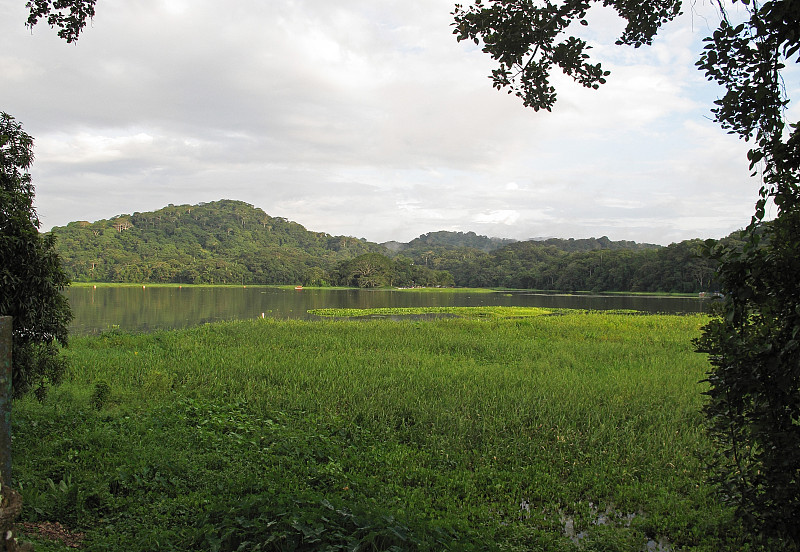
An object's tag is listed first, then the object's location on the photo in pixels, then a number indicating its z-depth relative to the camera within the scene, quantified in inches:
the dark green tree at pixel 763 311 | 82.9
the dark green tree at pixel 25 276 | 216.1
